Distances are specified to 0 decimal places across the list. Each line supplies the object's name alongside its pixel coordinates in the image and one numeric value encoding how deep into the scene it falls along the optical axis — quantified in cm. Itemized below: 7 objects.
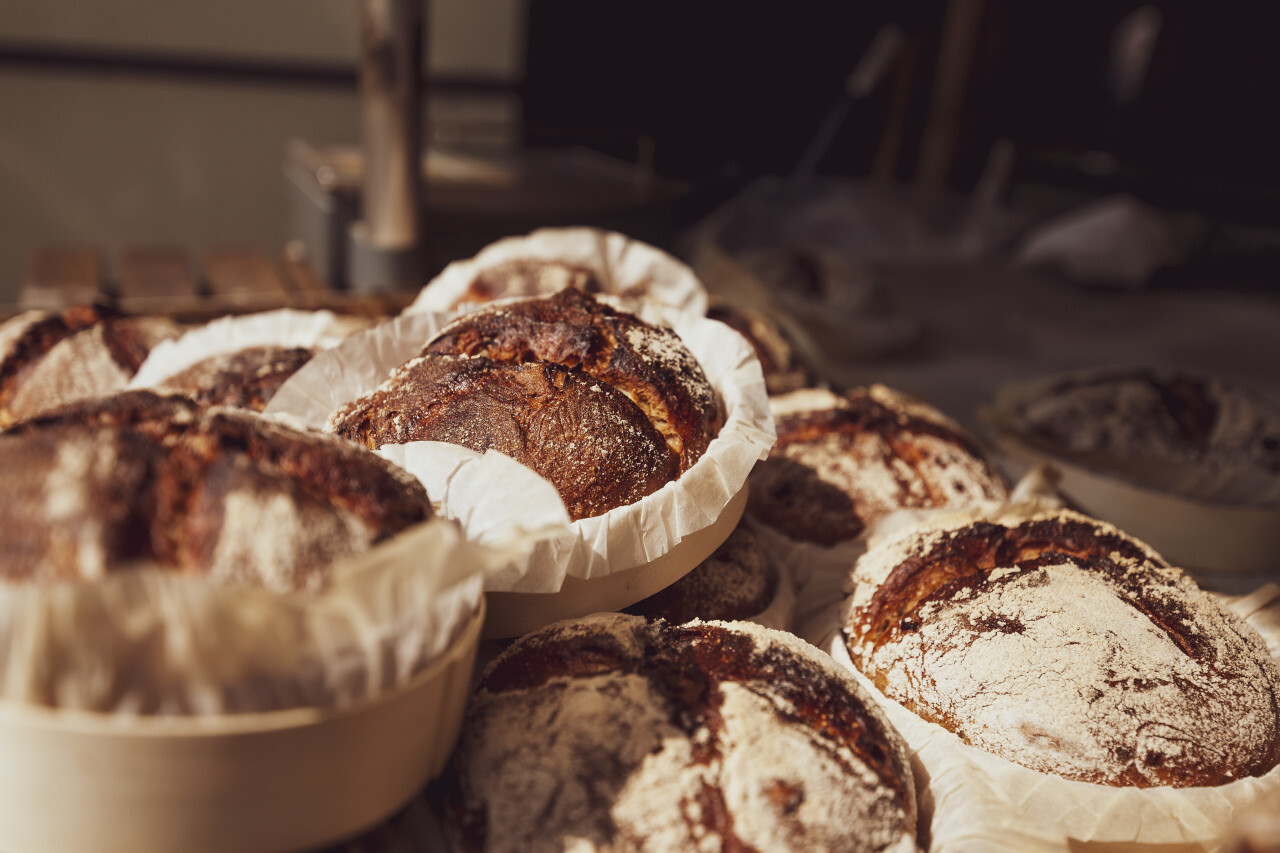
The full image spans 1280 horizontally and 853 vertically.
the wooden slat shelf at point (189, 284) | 115
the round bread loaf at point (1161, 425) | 112
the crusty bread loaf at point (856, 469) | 95
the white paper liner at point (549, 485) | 72
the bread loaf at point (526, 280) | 102
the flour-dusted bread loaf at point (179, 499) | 57
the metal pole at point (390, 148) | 111
